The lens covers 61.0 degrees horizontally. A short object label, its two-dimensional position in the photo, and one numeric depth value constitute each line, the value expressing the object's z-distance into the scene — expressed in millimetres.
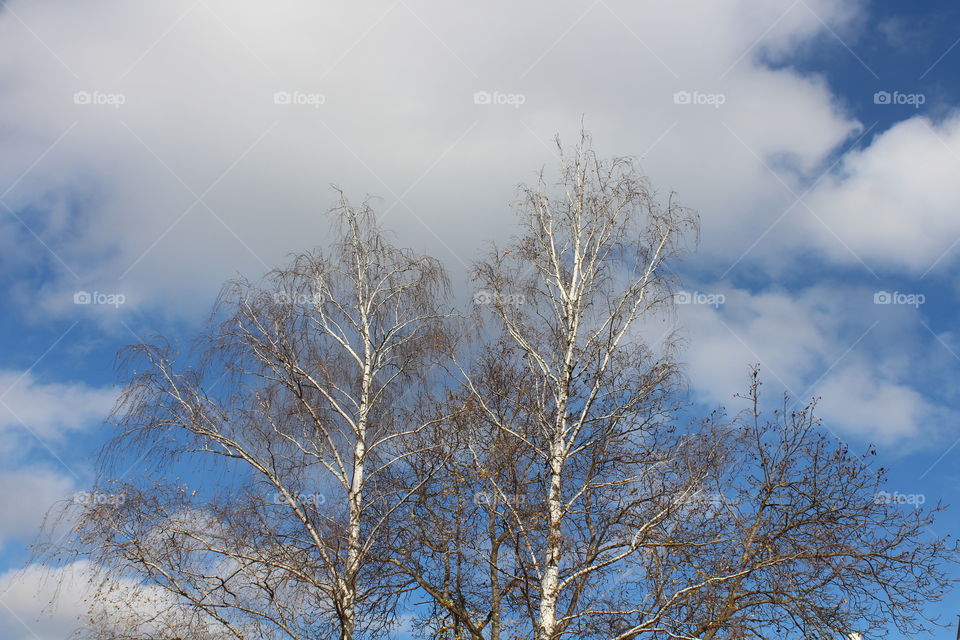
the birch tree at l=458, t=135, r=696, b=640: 12461
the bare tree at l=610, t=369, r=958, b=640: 12008
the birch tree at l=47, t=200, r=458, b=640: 12352
